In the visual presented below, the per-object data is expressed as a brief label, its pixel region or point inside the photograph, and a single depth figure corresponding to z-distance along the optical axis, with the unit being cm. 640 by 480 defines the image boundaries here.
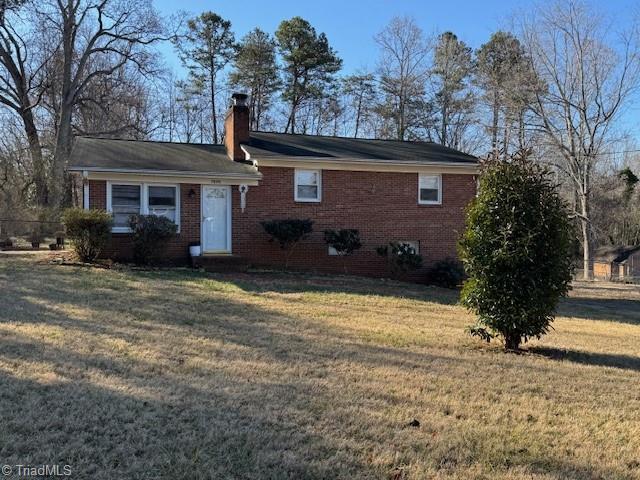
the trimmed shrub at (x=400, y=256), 1641
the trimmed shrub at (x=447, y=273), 1677
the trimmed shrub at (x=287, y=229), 1534
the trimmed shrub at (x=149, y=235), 1408
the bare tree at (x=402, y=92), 3756
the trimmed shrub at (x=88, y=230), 1326
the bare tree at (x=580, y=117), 3050
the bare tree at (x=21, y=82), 2984
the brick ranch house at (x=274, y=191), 1501
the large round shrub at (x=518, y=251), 750
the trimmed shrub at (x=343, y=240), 1597
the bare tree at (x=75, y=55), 3005
